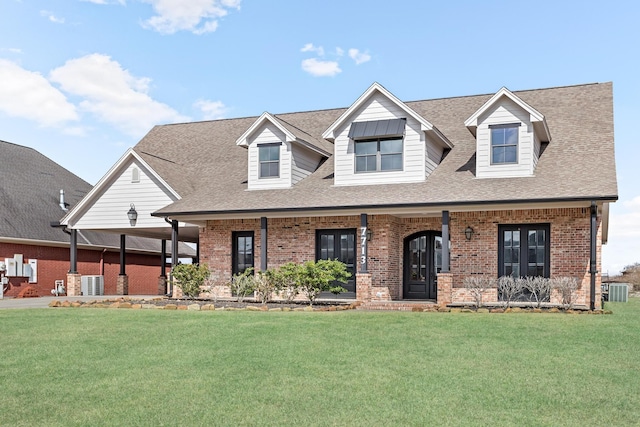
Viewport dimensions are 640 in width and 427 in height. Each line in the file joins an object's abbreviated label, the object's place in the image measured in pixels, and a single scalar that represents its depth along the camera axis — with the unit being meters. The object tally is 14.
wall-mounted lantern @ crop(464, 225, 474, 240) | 20.48
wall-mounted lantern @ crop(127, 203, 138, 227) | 24.28
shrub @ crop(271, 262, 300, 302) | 20.06
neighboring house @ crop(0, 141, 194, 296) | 28.12
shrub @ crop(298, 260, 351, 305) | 19.67
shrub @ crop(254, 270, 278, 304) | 20.44
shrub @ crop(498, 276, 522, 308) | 18.77
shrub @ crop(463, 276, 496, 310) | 18.92
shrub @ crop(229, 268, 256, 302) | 20.73
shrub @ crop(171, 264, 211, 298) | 21.73
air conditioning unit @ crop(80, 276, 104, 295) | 26.77
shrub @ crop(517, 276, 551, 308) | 18.30
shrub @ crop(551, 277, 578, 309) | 18.30
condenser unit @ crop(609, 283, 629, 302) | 25.85
